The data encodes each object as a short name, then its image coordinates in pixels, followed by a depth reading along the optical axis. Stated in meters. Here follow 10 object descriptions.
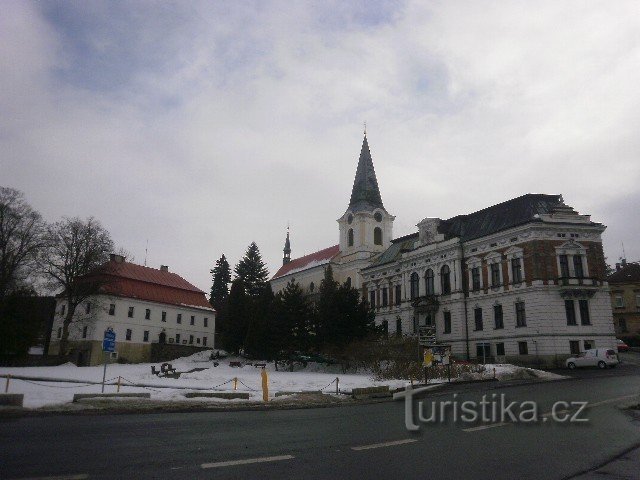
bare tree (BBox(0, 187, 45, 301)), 43.00
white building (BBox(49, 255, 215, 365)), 56.72
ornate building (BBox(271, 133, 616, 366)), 42.75
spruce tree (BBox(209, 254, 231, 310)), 100.88
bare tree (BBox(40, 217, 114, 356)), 49.03
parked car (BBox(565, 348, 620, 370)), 36.84
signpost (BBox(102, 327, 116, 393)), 21.97
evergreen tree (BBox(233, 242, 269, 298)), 87.93
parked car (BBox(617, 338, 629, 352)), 52.59
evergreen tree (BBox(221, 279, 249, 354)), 60.28
